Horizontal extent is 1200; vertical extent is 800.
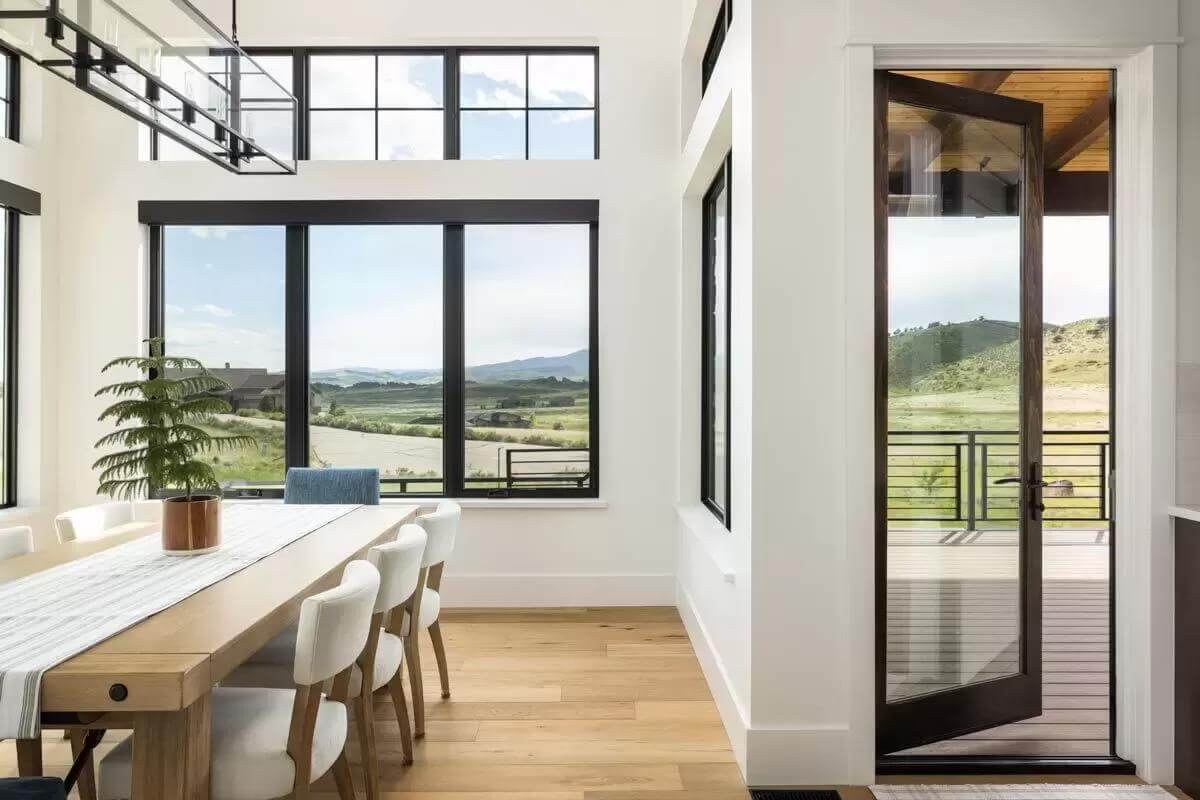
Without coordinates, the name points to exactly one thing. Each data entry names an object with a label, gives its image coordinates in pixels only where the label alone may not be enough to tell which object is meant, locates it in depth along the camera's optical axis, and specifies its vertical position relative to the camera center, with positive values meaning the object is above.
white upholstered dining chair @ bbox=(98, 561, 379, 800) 1.66 -0.84
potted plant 2.36 -0.20
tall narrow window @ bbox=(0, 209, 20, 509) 4.30 +0.12
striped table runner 1.42 -0.56
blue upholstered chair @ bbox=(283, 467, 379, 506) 3.78 -0.49
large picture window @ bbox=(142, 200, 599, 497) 4.64 +0.33
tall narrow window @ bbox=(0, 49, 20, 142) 4.30 +1.80
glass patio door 2.55 -0.05
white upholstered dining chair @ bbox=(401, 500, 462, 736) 2.73 -0.80
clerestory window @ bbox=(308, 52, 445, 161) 4.65 +1.87
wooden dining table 1.44 -0.59
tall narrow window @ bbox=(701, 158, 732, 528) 3.61 +0.23
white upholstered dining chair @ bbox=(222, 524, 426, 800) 2.18 -0.89
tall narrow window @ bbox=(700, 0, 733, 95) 3.53 +1.92
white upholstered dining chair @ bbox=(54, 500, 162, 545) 2.87 -0.53
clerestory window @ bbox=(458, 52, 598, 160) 4.68 +1.89
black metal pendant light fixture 2.03 +1.05
